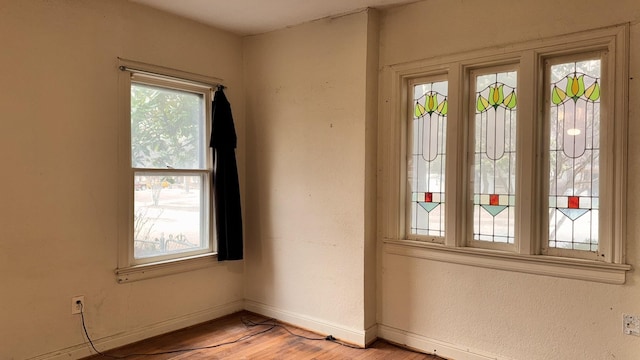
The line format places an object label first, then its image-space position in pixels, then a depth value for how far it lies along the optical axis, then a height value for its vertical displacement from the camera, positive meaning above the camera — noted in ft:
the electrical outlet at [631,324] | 7.63 -2.64
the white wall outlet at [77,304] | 9.29 -2.83
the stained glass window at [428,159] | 10.01 +0.40
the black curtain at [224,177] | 11.80 -0.05
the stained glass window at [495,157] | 9.05 +0.41
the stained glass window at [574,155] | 8.18 +0.42
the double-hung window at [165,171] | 10.30 +0.10
